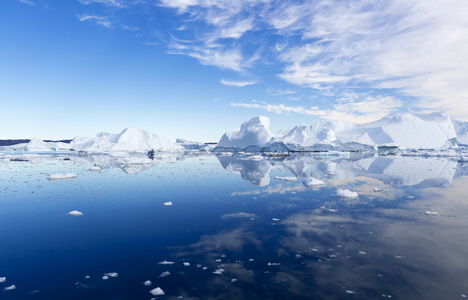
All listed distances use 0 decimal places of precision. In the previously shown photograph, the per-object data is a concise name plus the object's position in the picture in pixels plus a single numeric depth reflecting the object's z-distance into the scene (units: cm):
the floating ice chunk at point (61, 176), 1655
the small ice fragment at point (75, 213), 843
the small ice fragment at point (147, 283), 425
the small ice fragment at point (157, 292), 397
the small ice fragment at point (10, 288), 410
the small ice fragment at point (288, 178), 1642
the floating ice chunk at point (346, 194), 1108
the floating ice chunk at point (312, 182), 1413
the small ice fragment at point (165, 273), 454
